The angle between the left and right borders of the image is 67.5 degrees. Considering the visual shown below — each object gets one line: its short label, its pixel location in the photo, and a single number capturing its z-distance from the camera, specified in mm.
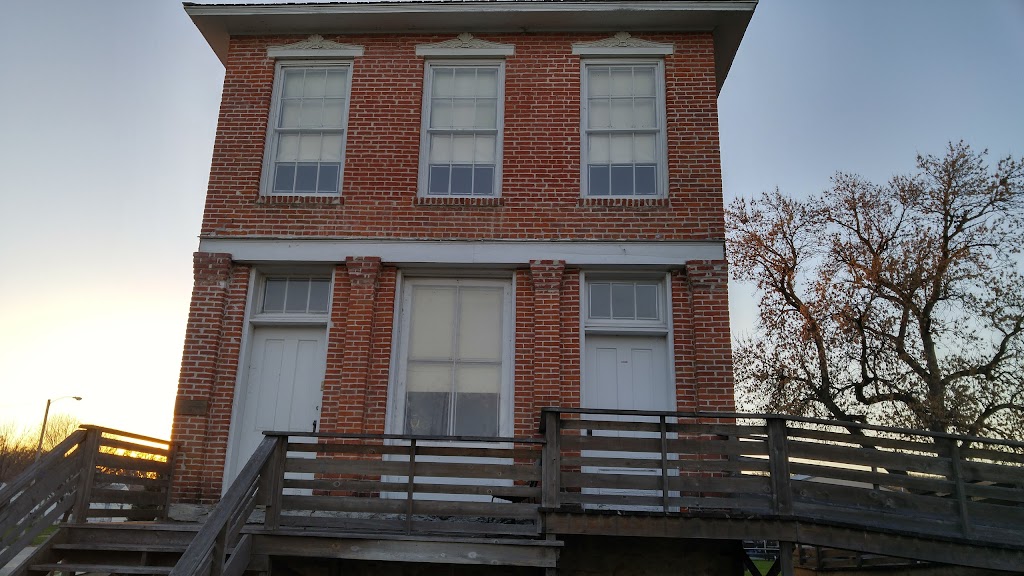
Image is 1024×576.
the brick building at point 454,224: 9547
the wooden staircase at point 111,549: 7320
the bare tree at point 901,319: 18531
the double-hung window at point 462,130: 10461
